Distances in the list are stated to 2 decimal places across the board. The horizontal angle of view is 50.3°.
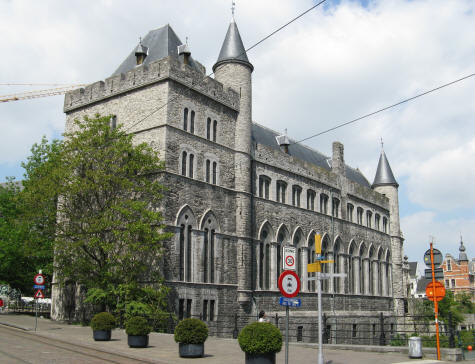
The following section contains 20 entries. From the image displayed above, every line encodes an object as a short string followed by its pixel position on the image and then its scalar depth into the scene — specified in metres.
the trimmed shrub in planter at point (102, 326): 17.44
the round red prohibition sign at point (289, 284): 10.66
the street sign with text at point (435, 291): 14.66
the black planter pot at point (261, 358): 12.05
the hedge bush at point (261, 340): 11.98
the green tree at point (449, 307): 50.90
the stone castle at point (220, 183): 25.75
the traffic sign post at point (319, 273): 12.04
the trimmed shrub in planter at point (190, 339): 14.25
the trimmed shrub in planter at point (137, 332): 15.97
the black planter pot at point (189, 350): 14.25
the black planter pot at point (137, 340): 16.03
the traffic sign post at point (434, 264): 14.72
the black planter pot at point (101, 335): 17.56
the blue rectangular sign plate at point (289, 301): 10.77
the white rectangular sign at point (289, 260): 11.15
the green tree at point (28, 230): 24.80
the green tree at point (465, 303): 66.66
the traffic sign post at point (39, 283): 21.48
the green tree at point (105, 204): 23.23
